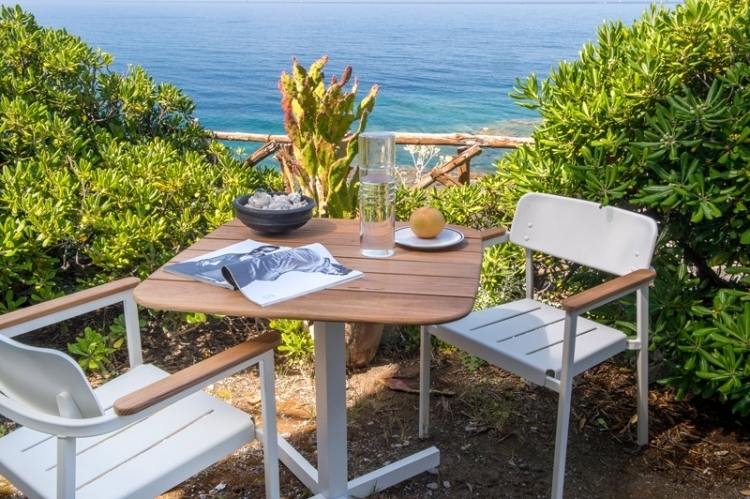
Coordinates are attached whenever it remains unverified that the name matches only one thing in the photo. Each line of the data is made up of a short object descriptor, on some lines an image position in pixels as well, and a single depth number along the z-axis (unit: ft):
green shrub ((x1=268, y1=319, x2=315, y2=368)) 10.16
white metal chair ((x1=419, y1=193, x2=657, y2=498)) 6.77
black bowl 6.92
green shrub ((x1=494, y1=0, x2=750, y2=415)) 7.54
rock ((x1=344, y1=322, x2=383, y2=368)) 9.94
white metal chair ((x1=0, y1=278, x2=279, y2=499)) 4.46
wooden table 5.32
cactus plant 9.66
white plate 6.73
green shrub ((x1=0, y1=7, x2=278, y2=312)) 9.58
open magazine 5.63
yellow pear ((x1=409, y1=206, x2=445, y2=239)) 6.87
